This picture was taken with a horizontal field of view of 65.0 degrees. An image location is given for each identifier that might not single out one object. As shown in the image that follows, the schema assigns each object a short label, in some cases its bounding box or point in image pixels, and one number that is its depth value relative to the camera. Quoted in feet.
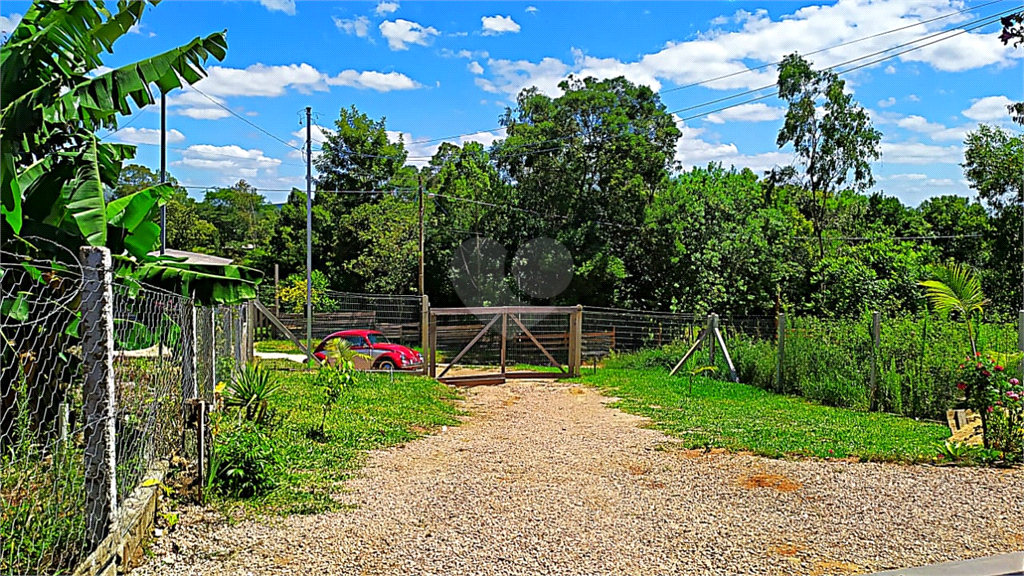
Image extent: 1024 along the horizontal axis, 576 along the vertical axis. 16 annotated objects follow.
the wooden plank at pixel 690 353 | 58.49
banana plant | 17.44
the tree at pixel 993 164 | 74.79
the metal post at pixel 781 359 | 50.16
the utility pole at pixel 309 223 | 61.57
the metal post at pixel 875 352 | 42.55
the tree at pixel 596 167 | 86.94
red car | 57.82
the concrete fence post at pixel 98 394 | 12.64
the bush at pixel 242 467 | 19.44
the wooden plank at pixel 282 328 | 58.49
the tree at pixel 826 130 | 81.15
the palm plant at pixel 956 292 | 33.86
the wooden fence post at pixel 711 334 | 57.36
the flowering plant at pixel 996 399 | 25.90
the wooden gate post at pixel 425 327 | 54.44
